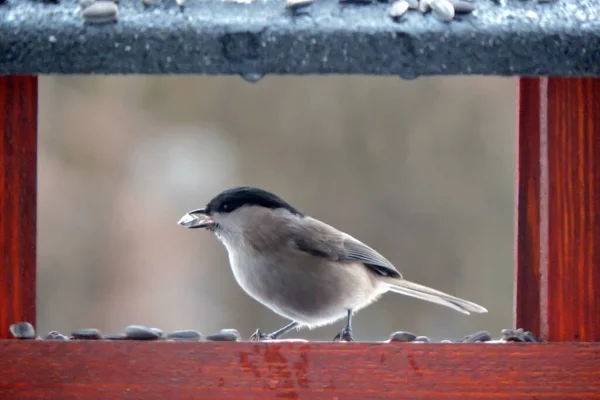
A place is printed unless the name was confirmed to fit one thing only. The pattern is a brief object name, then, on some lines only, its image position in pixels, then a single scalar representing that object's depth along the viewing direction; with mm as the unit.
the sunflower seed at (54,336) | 4440
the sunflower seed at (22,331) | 4184
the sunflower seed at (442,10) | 3748
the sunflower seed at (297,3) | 3783
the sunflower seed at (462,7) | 3814
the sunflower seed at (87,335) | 4297
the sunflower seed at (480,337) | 4555
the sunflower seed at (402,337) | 4337
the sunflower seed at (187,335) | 4391
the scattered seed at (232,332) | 4360
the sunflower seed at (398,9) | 3779
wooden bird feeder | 3684
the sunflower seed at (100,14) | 3729
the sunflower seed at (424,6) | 3816
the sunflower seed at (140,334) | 4227
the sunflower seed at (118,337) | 4281
